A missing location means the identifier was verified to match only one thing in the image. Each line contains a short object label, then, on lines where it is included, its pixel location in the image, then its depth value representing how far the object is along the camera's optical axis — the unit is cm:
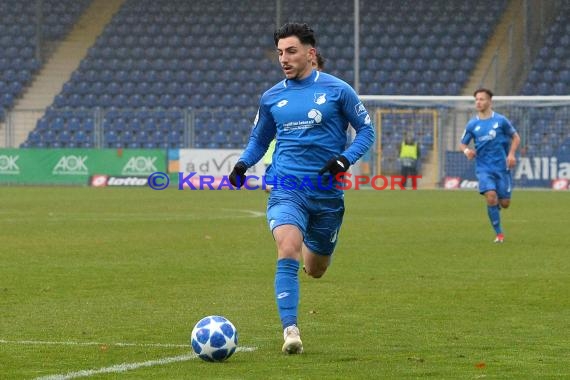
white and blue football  1567
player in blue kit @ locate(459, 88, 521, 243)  3891
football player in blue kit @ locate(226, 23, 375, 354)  1748
